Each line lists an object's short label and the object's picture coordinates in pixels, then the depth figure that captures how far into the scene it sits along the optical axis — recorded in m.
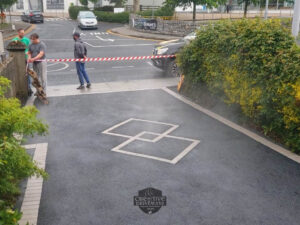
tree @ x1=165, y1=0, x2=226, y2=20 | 34.09
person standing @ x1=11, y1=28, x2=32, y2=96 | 11.72
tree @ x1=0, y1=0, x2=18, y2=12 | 35.44
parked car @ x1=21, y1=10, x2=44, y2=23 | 46.12
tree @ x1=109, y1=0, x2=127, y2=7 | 53.75
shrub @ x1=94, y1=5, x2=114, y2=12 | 53.66
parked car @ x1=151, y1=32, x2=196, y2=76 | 14.62
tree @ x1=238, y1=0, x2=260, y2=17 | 37.12
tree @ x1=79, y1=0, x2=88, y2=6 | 61.06
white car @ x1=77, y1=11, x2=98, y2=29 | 37.81
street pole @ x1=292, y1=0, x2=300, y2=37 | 10.43
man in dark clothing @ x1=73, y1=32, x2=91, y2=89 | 12.00
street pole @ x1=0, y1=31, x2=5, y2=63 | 10.01
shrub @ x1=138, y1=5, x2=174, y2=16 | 41.69
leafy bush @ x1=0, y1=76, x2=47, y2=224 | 4.07
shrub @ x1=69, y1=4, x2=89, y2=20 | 56.50
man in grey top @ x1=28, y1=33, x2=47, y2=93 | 11.12
